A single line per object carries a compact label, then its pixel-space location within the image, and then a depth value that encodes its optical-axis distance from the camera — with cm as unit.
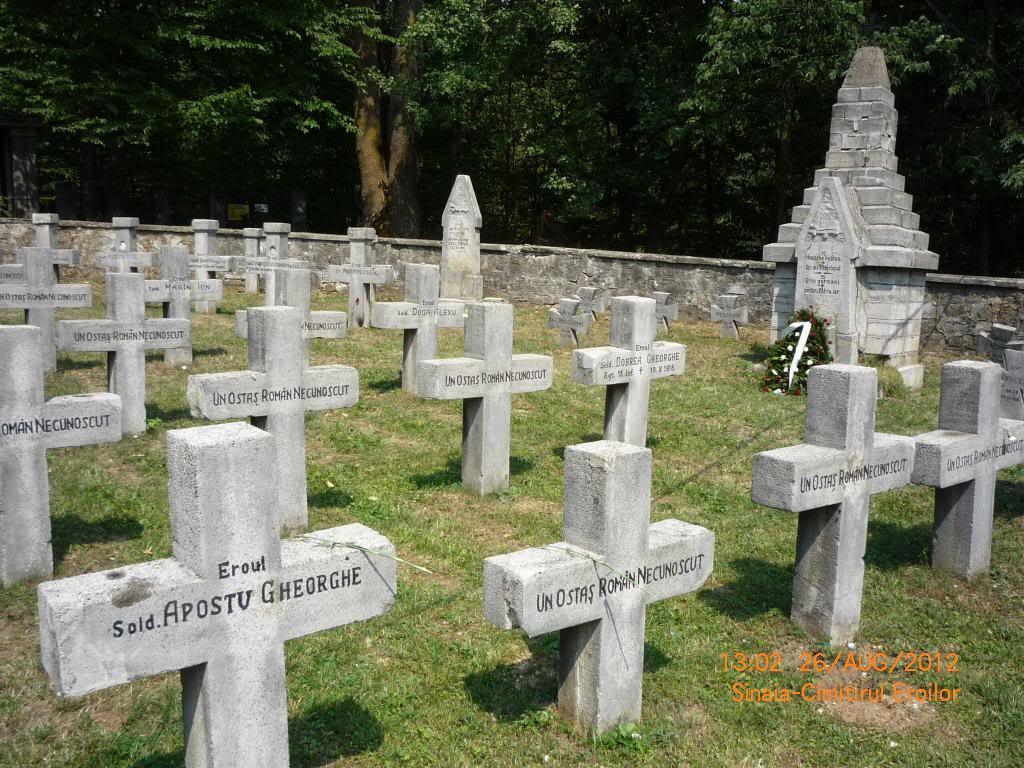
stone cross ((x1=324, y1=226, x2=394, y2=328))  1478
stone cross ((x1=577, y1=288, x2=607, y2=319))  1573
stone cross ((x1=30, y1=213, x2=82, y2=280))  1897
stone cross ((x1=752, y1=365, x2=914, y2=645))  449
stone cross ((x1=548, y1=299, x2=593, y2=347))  1435
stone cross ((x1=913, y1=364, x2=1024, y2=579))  539
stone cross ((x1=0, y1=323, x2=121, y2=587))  499
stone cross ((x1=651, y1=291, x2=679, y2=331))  1550
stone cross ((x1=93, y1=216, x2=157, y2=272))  1449
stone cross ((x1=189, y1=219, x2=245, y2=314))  1614
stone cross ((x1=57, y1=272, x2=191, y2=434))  777
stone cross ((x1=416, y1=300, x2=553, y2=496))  683
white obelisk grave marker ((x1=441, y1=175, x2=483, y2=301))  1794
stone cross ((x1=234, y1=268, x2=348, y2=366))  877
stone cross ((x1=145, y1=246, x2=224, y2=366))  1126
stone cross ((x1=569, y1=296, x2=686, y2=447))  750
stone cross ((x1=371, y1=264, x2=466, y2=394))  995
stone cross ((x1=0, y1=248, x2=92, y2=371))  925
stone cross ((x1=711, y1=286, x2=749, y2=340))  1530
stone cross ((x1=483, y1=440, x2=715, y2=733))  336
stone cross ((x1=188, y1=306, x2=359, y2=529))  579
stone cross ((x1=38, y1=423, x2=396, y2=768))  266
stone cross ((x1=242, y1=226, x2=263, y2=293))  1933
